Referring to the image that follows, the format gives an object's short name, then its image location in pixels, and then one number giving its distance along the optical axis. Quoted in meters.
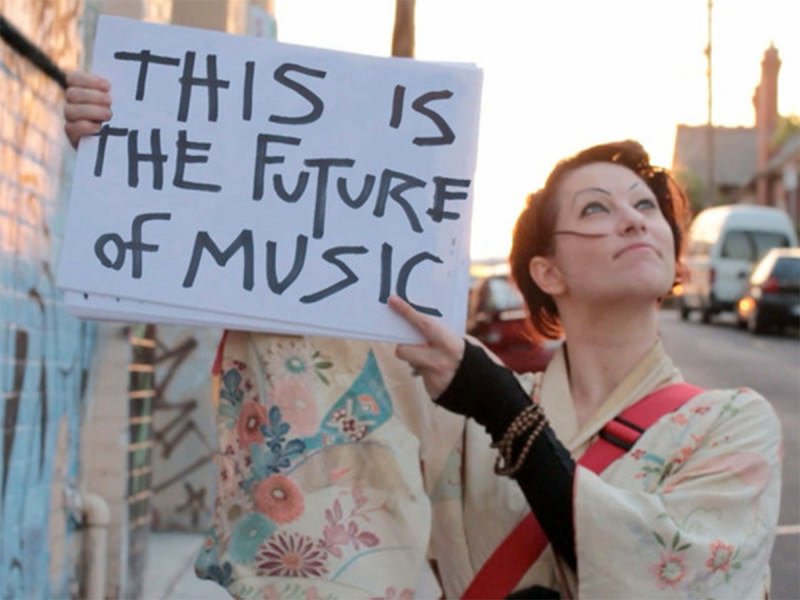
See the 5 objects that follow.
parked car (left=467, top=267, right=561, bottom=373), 12.64
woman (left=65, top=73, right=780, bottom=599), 2.38
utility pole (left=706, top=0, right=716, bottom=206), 48.69
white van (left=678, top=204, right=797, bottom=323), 26.66
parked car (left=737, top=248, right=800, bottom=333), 22.94
